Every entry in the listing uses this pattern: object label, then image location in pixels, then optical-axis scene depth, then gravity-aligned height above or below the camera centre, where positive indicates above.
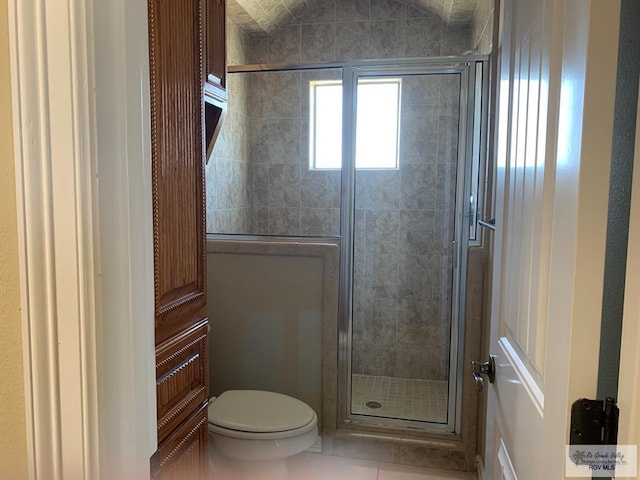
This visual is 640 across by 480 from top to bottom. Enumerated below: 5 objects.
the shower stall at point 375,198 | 2.77 +0.03
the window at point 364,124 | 2.86 +0.50
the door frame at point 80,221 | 0.50 -0.03
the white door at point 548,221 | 0.60 -0.03
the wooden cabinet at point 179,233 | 0.88 -0.07
